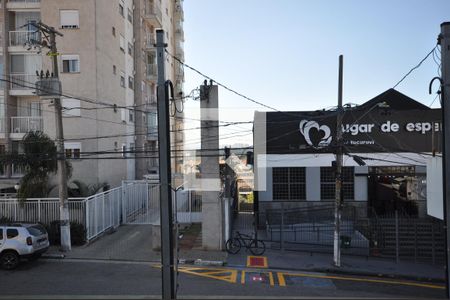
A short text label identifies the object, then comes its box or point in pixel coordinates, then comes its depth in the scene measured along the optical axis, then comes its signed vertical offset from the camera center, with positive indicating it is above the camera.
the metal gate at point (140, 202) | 24.50 -3.41
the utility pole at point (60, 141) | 17.17 +0.40
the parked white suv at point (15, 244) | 14.79 -3.42
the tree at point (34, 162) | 18.91 -0.52
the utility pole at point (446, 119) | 6.71 +0.43
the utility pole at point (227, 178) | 19.81 -1.62
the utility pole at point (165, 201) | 6.51 -0.85
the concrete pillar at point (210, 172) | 17.55 -1.03
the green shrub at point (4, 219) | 18.69 -3.18
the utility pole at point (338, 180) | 15.91 -1.34
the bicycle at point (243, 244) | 18.03 -4.38
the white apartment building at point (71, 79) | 24.42 +4.43
